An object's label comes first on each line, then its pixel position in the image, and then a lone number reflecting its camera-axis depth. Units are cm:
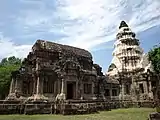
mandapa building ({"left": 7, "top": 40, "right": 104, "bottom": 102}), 2484
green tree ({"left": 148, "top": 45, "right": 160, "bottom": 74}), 3189
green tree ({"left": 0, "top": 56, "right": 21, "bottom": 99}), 4039
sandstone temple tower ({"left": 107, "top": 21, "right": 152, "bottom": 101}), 3825
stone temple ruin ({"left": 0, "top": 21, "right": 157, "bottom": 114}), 1912
